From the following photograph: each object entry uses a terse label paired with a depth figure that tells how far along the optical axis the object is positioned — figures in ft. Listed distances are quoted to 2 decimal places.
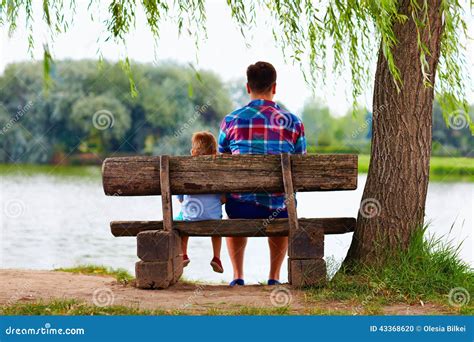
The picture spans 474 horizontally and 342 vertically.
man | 22.68
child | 23.20
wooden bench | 21.34
